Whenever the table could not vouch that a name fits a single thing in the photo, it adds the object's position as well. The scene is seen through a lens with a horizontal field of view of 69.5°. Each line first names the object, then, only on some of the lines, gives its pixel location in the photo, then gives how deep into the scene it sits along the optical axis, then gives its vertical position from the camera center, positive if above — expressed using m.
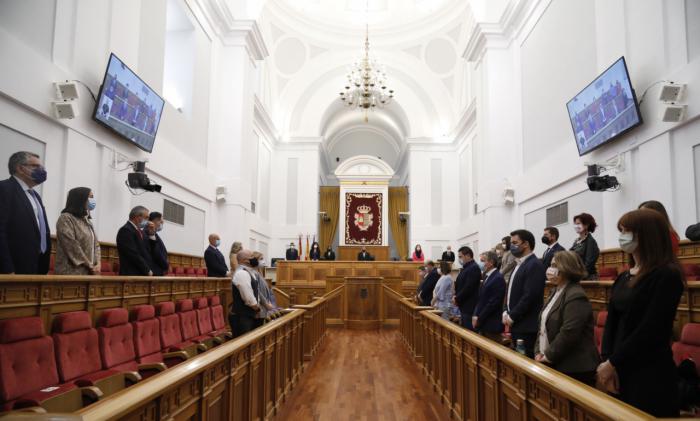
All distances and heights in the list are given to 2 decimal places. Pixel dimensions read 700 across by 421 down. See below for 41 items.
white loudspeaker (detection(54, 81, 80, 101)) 5.24 +1.76
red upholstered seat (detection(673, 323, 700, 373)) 2.53 -0.42
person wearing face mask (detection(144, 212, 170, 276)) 5.19 +0.14
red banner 18.64 +1.58
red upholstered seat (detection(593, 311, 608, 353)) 3.35 -0.44
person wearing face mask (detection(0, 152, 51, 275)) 3.22 +0.29
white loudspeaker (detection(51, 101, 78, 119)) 5.21 +1.55
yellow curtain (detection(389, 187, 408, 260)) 20.02 +1.80
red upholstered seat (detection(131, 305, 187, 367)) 3.39 -0.56
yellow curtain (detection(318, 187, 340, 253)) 19.94 +1.91
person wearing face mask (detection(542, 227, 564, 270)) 4.73 +0.20
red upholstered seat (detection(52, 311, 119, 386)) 2.62 -0.49
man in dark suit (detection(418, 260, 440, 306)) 7.30 -0.38
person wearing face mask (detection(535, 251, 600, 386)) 2.40 -0.32
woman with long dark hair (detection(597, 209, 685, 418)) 1.76 -0.21
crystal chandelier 14.06 +4.95
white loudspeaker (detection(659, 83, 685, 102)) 5.12 +1.73
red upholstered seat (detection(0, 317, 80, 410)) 2.17 -0.48
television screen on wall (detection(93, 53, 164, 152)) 5.96 +1.97
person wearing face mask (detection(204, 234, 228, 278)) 6.55 -0.02
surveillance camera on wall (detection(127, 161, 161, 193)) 6.62 +1.06
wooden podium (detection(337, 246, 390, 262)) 18.27 +0.31
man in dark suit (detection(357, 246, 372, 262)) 14.50 +0.13
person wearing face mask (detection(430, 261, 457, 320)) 6.19 -0.39
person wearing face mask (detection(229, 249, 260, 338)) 4.07 -0.31
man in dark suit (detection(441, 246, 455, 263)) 13.71 +0.14
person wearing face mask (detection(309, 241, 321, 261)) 14.55 +0.21
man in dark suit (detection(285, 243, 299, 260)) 13.97 +0.17
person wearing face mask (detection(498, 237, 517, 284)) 5.35 +0.02
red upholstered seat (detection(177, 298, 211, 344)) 4.41 -0.56
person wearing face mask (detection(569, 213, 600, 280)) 4.52 +0.18
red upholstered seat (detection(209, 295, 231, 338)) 5.46 -0.61
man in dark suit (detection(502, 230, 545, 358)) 3.17 -0.22
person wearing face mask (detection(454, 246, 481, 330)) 4.50 -0.23
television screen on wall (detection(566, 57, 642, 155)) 5.77 +1.90
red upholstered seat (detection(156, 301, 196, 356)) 3.88 -0.56
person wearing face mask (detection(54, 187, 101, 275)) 3.56 +0.15
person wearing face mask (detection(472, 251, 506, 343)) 3.84 -0.35
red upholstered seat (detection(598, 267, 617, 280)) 5.78 -0.13
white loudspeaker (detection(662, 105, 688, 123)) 5.12 +1.52
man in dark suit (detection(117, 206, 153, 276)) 4.46 +0.11
